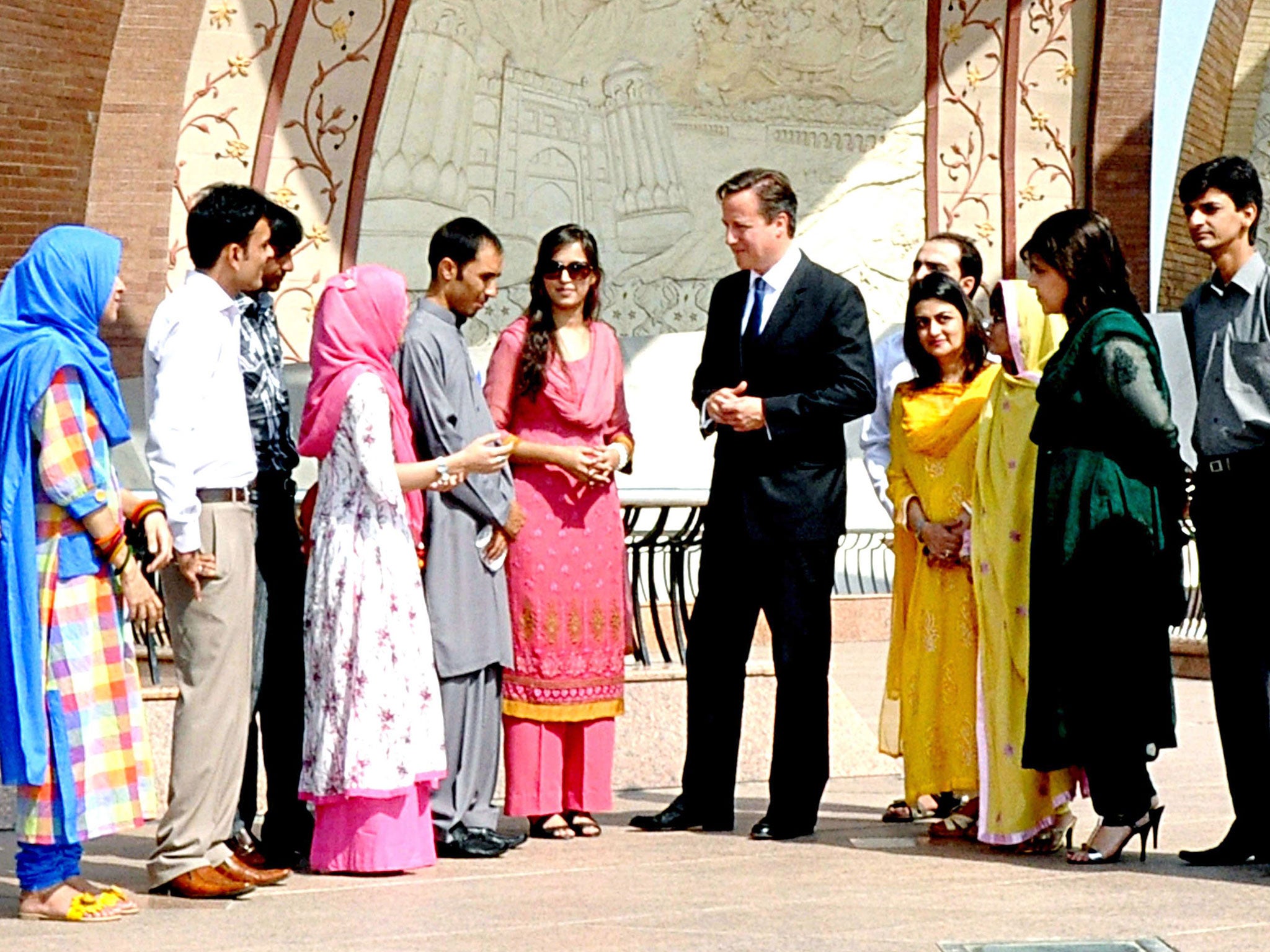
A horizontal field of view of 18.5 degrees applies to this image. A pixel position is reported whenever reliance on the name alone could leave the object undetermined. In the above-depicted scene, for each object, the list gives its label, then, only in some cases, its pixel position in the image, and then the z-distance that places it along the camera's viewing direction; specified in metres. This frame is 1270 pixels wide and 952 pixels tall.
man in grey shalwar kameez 9.89
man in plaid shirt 9.40
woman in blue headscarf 8.04
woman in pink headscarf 9.17
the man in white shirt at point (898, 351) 11.23
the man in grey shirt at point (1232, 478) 9.32
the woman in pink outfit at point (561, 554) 10.53
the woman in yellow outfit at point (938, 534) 10.38
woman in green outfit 9.39
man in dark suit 10.51
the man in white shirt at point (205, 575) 8.54
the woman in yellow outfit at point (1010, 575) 9.88
